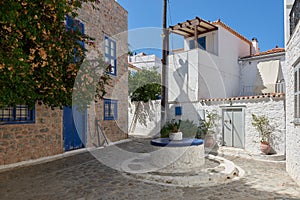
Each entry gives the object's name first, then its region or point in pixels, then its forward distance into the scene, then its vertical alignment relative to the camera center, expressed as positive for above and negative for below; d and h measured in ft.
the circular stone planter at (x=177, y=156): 23.26 -5.57
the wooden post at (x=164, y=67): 45.50 +7.82
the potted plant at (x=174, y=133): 25.56 -3.34
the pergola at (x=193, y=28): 43.57 +16.60
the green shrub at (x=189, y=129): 36.94 -4.23
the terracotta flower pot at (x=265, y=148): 30.09 -5.90
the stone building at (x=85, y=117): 25.82 -2.04
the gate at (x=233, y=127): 34.50 -3.66
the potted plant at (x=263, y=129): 30.37 -3.44
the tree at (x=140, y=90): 60.34 +4.00
